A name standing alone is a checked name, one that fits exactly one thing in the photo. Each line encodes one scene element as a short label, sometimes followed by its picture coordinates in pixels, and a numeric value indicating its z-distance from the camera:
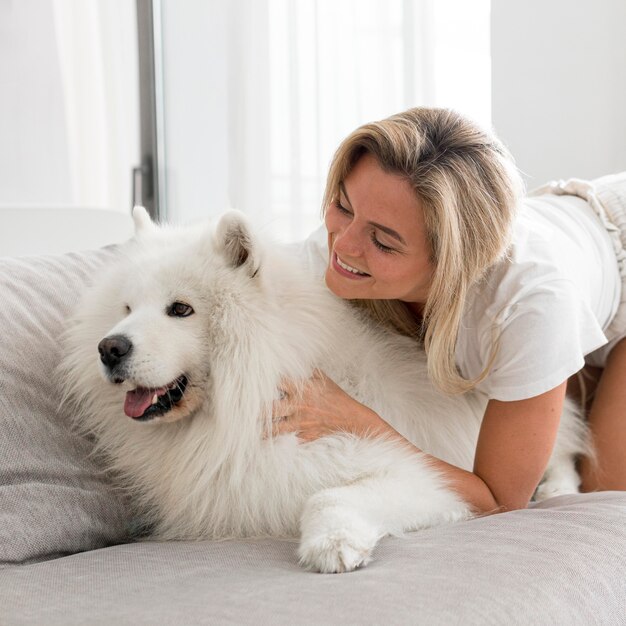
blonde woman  1.69
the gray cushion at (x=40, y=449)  1.63
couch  1.24
